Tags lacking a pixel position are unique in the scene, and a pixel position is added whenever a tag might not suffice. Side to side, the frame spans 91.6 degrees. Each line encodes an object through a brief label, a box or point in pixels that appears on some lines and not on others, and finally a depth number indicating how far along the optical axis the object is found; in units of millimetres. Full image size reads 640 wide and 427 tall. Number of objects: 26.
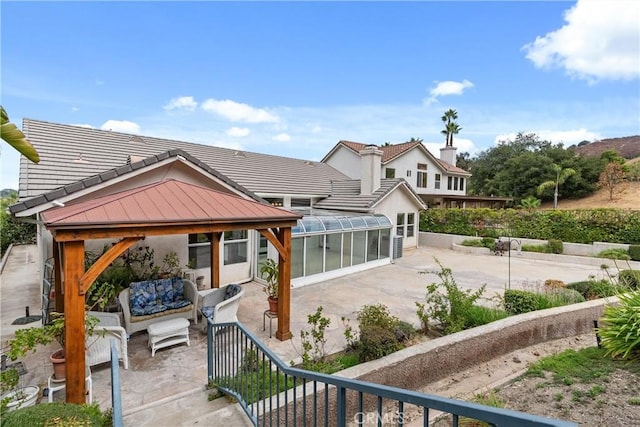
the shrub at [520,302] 8641
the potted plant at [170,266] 10367
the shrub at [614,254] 16312
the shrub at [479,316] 7977
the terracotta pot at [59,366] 5459
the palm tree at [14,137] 4422
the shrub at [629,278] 10258
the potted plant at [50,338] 4262
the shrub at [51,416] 3002
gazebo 5016
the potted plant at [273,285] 8555
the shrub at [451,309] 7727
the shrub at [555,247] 18953
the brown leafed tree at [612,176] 36719
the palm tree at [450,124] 46031
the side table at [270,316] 8173
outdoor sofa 7547
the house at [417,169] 26203
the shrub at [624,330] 5977
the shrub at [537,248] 19188
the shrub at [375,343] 6148
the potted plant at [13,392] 3922
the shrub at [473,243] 21016
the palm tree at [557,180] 38281
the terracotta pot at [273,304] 8539
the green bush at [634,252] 16614
